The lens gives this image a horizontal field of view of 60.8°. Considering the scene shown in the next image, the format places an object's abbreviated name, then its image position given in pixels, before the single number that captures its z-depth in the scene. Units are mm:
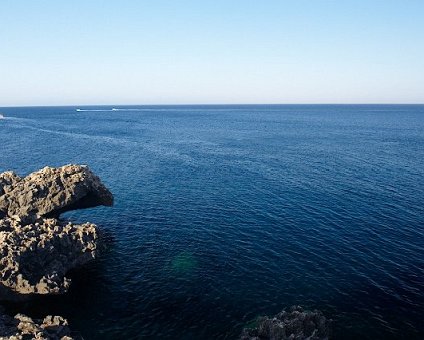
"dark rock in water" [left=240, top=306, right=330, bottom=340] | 38688
